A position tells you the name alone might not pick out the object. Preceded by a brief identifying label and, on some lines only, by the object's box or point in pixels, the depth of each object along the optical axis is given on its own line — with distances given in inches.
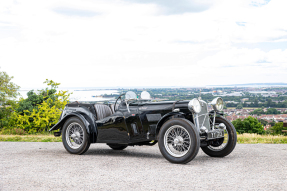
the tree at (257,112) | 1334.2
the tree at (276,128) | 1091.9
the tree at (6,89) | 934.2
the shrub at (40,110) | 660.1
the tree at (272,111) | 1400.8
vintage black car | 275.0
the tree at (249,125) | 1276.6
